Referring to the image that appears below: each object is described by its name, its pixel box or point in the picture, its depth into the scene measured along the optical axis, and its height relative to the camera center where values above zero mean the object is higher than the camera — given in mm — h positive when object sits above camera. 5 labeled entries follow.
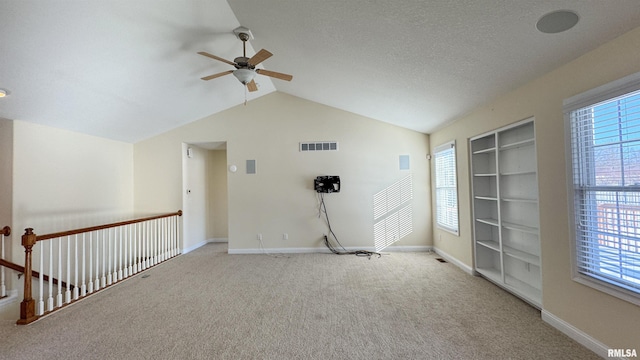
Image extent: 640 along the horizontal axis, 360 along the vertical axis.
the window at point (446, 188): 3990 -142
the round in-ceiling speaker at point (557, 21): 1634 +1129
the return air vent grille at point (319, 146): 4918 +789
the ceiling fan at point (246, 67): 2584 +1362
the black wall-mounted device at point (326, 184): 4746 -10
